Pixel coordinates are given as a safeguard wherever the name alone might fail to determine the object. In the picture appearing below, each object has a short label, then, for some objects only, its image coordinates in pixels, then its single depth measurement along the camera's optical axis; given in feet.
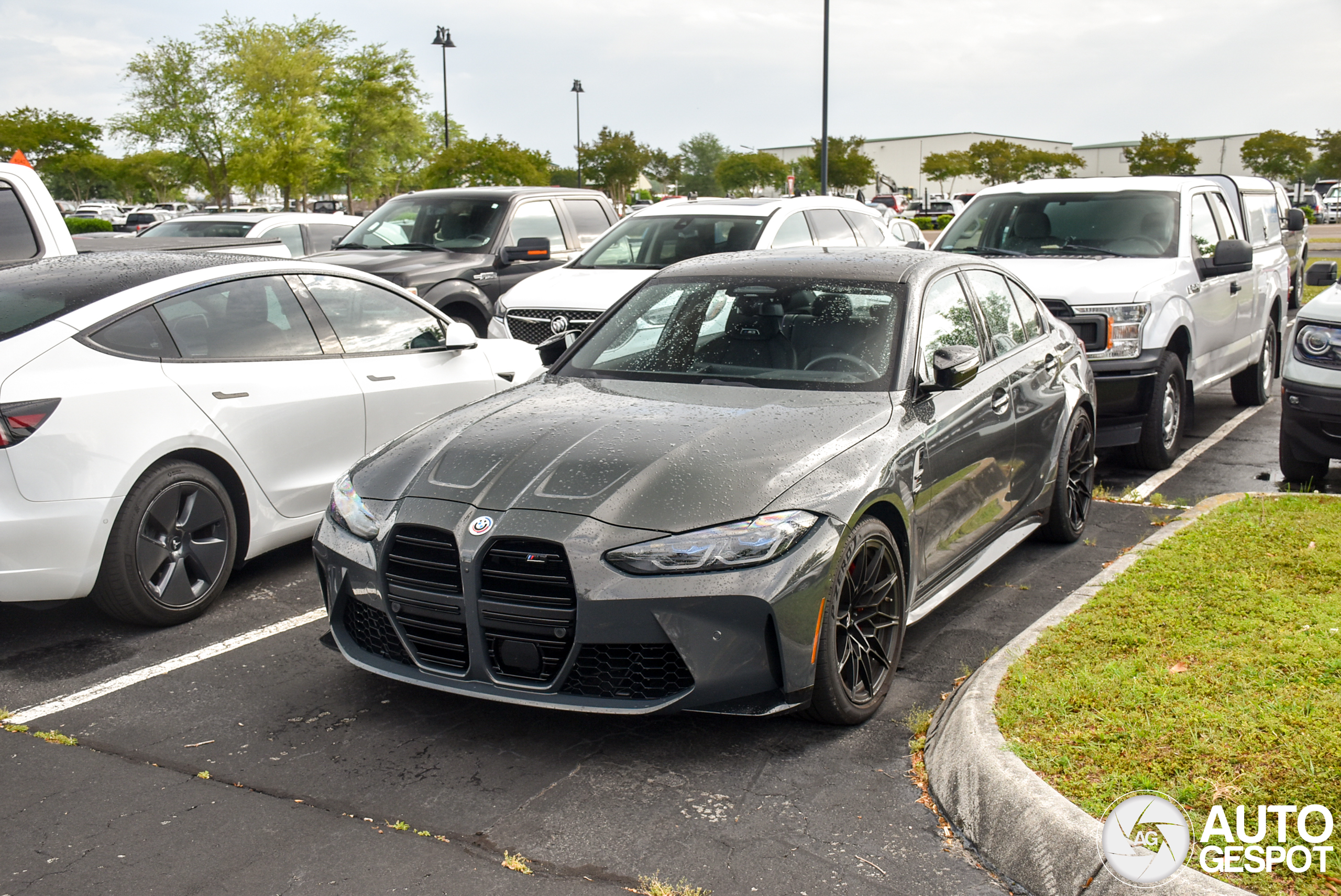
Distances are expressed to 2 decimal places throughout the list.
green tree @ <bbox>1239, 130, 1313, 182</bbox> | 237.45
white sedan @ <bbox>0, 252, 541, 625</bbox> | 15.89
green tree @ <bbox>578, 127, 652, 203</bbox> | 244.83
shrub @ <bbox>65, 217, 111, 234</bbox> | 160.76
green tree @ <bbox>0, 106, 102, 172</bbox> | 207.21
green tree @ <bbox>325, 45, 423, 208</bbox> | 160.15
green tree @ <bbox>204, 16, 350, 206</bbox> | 141.49
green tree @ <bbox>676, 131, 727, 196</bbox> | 355.36
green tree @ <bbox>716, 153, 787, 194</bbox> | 284.00
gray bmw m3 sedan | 12.58
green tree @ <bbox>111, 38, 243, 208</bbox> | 160.56
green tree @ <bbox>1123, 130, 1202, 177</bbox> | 234.38
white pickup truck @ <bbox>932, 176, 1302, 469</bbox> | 26.94
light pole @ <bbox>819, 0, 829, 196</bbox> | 95.72
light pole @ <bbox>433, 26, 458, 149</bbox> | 174.81
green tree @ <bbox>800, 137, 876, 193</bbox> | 250.78
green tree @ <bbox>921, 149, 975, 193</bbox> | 283.79
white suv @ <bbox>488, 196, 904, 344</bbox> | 32.96
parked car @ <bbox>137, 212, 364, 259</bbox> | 50.03
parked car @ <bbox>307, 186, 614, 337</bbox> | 36.96
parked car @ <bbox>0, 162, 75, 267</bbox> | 23.32
